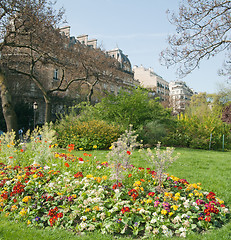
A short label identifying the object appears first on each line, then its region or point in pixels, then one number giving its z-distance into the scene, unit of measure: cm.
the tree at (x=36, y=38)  989
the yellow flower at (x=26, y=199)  376
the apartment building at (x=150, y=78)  7188
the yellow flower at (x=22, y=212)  355
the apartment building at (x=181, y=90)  8731
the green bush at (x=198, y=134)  1459
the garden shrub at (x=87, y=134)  1109
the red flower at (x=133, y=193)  386
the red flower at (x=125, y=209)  342
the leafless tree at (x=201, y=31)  768
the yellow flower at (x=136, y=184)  409
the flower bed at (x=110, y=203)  335
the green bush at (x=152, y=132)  1342
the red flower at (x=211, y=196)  408
